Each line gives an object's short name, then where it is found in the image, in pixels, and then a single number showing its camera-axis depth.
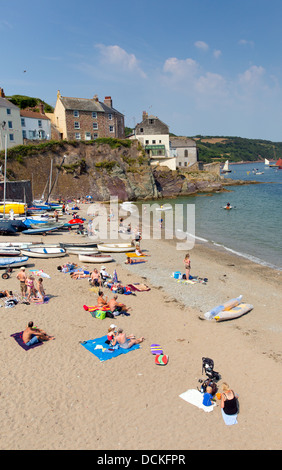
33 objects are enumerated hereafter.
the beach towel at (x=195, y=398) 7.73
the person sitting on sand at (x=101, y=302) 12.94
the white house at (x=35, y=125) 51.28
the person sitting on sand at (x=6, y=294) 13.12
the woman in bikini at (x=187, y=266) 16.65
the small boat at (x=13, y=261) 17.05
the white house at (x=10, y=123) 46.89
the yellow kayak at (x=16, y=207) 30.67
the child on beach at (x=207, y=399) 7.76
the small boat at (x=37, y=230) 25.64
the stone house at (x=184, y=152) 76.06
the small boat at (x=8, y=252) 18.39
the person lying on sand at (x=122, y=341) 10.09
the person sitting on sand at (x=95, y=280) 15.42
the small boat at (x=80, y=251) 20.62
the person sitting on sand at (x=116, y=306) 12.52
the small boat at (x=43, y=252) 19.39
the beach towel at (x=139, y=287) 15.07
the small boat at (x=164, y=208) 43.68
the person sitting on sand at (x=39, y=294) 13.09
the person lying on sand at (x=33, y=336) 9.88
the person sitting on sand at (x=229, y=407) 7.34
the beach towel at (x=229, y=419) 7.27
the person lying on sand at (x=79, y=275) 16.41
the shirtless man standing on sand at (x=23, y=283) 13.33
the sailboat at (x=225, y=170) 152.10
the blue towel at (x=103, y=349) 9.61
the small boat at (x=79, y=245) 21.22
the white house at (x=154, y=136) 65.19
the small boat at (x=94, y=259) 19.25
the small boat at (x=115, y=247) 21.78
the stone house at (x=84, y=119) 54.88
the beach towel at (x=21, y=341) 9.82
